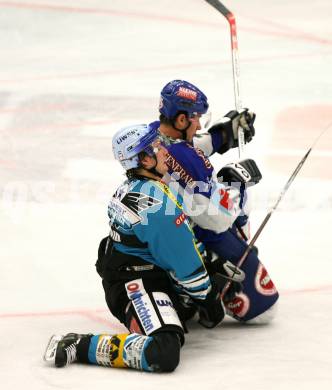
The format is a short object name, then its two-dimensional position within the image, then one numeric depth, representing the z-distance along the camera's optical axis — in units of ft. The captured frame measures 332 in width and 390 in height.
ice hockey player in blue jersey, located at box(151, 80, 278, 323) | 32.94
